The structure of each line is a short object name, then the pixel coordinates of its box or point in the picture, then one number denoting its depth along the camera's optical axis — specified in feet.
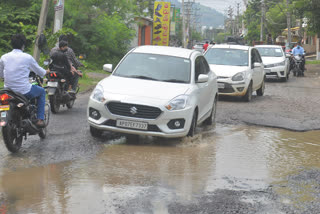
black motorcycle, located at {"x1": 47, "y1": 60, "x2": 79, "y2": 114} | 35.91
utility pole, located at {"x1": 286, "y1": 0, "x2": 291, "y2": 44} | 162.73
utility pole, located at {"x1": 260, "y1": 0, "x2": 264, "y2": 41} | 230.81
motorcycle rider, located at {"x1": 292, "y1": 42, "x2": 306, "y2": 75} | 92.12
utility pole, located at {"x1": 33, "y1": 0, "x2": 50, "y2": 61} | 50.28
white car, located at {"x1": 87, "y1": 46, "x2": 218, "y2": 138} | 27.25
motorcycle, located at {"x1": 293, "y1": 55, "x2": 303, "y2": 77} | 92.17
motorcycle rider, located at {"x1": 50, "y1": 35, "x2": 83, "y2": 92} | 38.58
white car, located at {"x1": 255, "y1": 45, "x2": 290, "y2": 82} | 77.77
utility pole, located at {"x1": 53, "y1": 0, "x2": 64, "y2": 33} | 56.08
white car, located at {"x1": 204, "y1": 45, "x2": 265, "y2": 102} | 49.42
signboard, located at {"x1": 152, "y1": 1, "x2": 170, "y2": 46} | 137.28
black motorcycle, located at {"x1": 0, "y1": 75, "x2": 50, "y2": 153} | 23.54
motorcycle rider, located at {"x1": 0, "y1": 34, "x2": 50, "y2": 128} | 24.67
